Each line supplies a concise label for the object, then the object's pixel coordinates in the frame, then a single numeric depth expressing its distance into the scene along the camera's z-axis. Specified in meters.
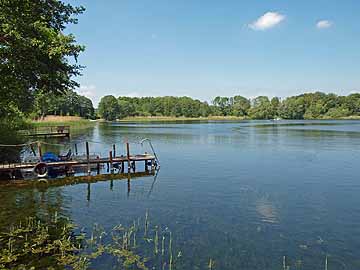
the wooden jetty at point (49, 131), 57.53
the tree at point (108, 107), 170.12
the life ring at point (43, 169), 26.20
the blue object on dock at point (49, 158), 27.89
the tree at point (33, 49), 15.68
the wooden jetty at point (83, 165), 25.69
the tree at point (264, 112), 194.25
